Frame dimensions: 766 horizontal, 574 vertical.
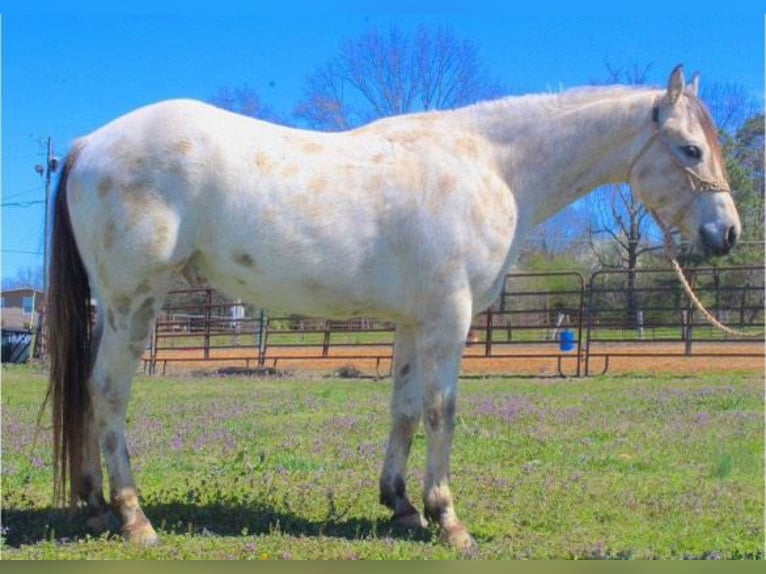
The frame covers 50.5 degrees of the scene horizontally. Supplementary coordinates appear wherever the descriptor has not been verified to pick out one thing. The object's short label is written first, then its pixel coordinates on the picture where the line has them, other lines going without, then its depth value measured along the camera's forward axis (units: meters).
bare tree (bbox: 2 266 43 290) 55.96
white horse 4.25
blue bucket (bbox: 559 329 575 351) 22.84
